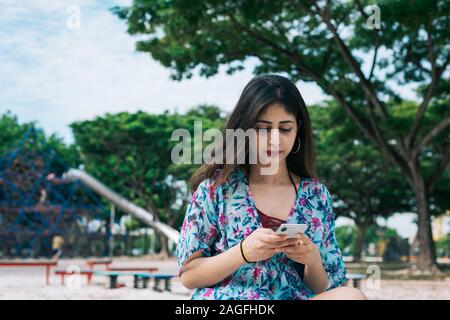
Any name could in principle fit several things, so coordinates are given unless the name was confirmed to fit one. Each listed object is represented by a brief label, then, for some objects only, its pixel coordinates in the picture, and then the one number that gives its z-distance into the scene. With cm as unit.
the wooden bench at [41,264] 1284
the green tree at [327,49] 1409
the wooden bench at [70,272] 1279
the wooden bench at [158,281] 1112
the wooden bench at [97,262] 1629
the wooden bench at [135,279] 1160
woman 207
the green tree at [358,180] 2819
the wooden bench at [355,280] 1075
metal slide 2925
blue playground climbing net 3053
